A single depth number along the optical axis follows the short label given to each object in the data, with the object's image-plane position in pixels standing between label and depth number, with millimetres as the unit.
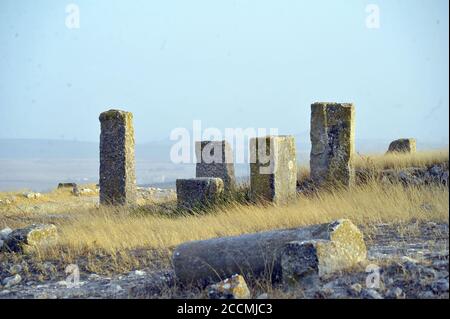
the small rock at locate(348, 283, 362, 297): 11484
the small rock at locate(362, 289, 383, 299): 11167
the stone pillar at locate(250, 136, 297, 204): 24844
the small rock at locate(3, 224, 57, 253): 18848
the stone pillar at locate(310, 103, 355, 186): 27062
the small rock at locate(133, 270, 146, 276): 15256
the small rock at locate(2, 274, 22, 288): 15747
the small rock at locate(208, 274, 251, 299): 11648
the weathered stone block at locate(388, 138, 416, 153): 39437
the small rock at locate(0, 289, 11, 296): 14827
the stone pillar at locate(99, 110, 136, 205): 29328
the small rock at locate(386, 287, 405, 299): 11197
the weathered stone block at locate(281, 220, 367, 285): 12258
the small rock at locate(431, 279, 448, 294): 11112
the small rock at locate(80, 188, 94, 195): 45400
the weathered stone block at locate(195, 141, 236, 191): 31172
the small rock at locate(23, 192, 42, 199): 41656
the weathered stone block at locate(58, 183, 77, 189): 48916
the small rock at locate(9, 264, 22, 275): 16750
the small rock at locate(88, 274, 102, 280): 15512
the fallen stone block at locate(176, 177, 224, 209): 26359
